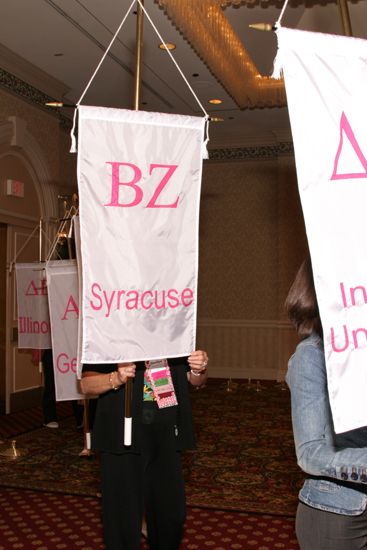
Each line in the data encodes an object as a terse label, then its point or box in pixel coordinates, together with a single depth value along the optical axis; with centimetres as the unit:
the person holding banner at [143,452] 252
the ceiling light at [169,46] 677
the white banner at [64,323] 427
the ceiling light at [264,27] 159
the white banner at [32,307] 608
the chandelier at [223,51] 553
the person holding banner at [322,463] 147
